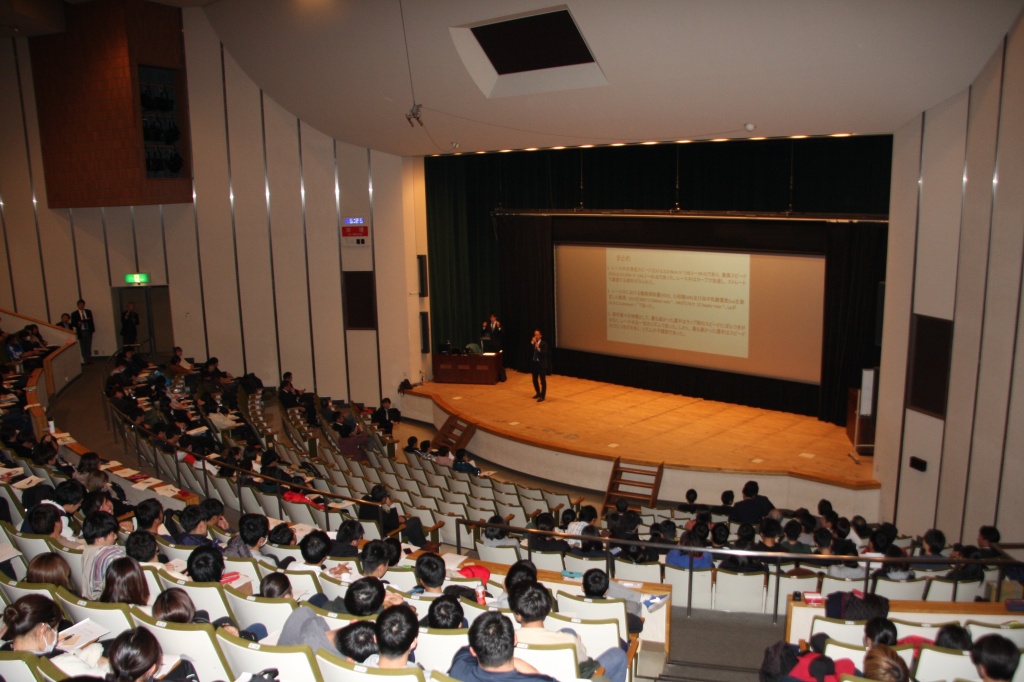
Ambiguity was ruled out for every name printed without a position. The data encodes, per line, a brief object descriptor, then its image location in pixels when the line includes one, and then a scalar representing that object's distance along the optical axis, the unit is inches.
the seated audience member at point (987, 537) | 275.0
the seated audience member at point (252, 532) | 230.2
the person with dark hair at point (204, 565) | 185.9
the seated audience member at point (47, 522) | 225.3
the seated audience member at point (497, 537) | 288.4
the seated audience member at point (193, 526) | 234.8
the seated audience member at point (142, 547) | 202.2
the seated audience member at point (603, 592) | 191.0
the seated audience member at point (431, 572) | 187.5
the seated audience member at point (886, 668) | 142.3
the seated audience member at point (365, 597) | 169.9
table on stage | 646.5
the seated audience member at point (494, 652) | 138.4
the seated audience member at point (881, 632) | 162.4
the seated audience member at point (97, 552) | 197.3
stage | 444.1
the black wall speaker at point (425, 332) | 642.2
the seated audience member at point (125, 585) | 175.5
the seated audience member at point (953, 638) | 165.8
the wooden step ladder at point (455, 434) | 550.9
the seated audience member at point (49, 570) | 183.8
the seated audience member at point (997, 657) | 143.6
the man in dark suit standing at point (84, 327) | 641.0
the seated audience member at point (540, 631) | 161.0
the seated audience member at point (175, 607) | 159.0
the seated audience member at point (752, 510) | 359.6
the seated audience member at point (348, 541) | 236.5
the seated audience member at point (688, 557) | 251.3
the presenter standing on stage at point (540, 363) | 587.5
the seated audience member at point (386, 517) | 271.4
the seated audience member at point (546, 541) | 273.3
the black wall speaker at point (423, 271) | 635.5
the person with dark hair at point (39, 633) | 150.0
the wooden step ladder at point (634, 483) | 453.4
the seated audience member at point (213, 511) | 255.6
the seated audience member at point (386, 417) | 544.4
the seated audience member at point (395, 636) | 140.6
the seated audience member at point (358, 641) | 150.9
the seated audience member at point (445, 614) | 160.2
